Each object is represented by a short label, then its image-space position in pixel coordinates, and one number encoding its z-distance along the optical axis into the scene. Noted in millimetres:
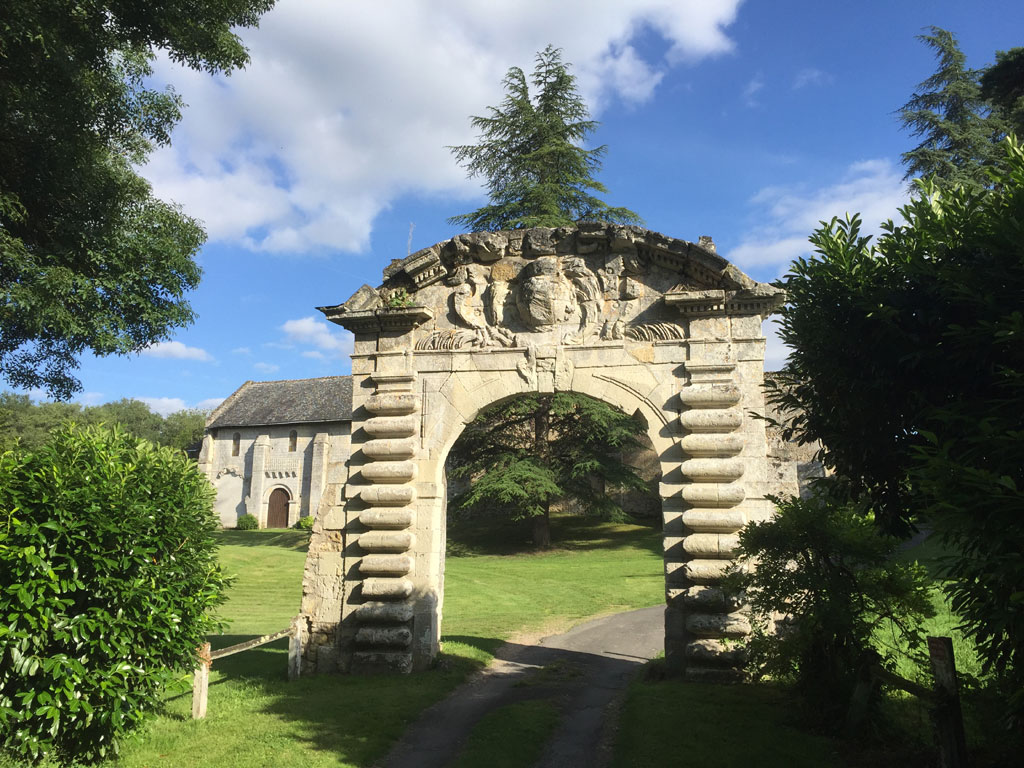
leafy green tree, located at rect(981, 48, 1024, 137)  17828
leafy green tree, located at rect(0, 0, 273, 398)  11883
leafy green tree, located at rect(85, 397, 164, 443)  67562
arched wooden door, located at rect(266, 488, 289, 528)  44156
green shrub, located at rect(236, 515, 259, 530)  43438
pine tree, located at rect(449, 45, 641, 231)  26156
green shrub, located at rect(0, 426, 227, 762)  6559
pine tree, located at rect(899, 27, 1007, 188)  25609
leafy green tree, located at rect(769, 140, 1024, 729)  4410
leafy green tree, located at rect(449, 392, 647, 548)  26750
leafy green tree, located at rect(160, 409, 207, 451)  67312
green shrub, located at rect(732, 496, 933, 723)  7418
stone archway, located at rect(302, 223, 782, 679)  9750
